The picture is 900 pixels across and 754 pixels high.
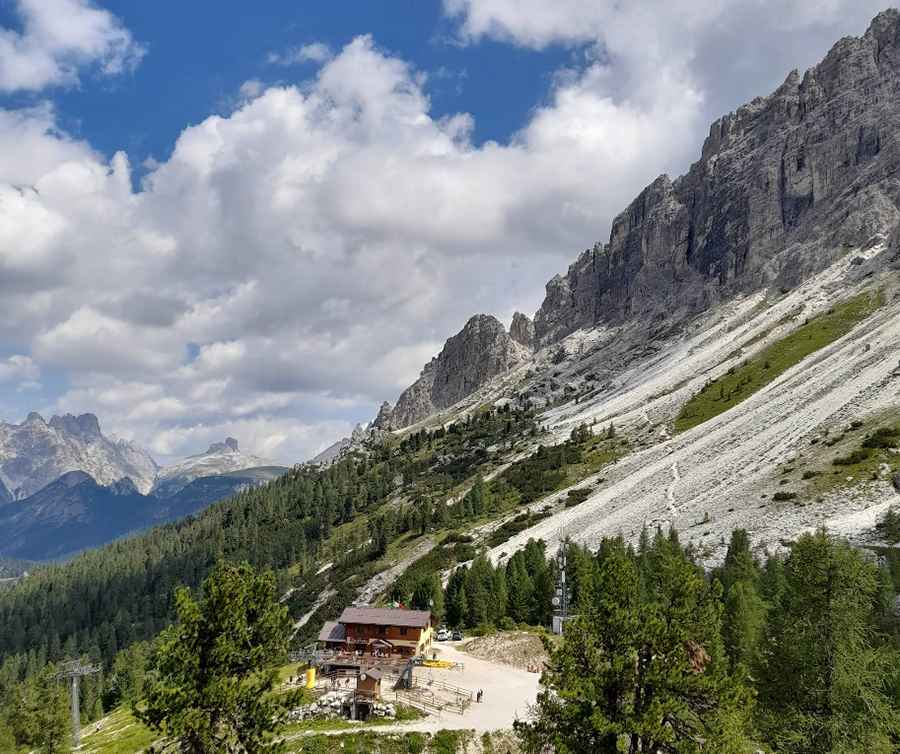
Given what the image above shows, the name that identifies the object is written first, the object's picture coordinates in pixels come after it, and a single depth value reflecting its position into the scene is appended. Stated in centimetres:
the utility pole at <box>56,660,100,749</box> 6222
